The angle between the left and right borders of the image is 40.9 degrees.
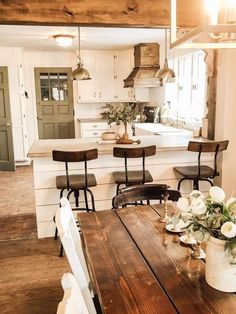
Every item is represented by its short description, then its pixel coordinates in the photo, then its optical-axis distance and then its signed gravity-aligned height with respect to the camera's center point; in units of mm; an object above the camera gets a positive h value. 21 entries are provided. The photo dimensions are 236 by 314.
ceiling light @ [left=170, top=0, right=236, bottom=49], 1260 +290
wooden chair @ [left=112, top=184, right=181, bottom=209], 2334 -679
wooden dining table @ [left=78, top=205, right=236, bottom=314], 1176 -749
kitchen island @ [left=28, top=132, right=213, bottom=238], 3334 -714
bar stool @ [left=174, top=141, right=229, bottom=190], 3225 -751
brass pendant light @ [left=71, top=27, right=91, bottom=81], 4230 +369
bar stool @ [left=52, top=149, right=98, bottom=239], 2932 -760
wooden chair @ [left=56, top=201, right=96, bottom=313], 1356 -664
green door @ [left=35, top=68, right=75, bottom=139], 6848 -9
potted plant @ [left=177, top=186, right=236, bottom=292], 1207 -506
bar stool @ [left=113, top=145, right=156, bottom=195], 3055 -748
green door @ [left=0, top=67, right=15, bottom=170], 6086 -486
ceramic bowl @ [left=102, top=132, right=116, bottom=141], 3740 -402
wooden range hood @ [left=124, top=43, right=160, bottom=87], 5734 +622
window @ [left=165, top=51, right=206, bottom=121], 5125 +202
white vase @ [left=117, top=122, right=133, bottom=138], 3703 -323
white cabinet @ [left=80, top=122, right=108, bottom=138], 6630 -553
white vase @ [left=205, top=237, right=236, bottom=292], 1210 -642
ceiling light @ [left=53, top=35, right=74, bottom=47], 4838 +972
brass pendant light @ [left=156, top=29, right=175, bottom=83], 3930 +340
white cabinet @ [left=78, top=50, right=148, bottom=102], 6820 +530
